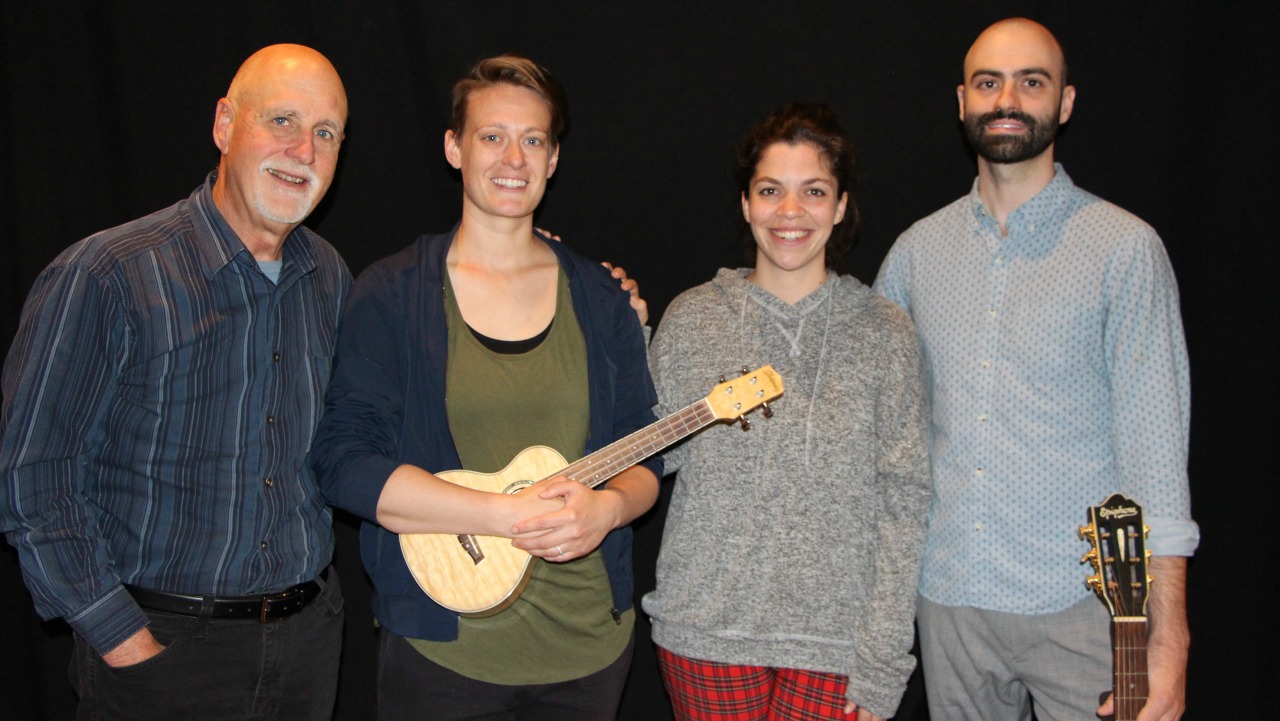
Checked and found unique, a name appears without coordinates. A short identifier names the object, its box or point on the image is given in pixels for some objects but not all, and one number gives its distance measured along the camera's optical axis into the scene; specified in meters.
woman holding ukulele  1.96
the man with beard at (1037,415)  2.16
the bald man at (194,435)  1.88
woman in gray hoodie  2.06
